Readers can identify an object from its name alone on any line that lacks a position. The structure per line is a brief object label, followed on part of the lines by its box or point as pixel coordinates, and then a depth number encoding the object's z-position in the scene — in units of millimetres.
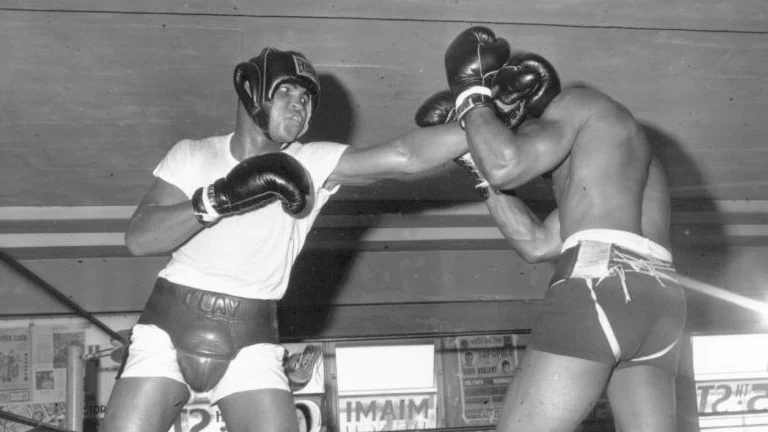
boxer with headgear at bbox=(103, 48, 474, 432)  2443
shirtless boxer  2168
